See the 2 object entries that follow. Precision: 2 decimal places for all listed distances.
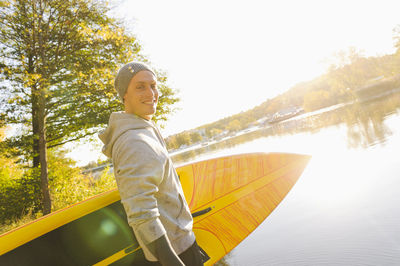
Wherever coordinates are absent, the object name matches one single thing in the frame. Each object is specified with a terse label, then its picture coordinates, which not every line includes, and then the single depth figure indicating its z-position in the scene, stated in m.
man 0.91
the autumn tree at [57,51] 5.69
